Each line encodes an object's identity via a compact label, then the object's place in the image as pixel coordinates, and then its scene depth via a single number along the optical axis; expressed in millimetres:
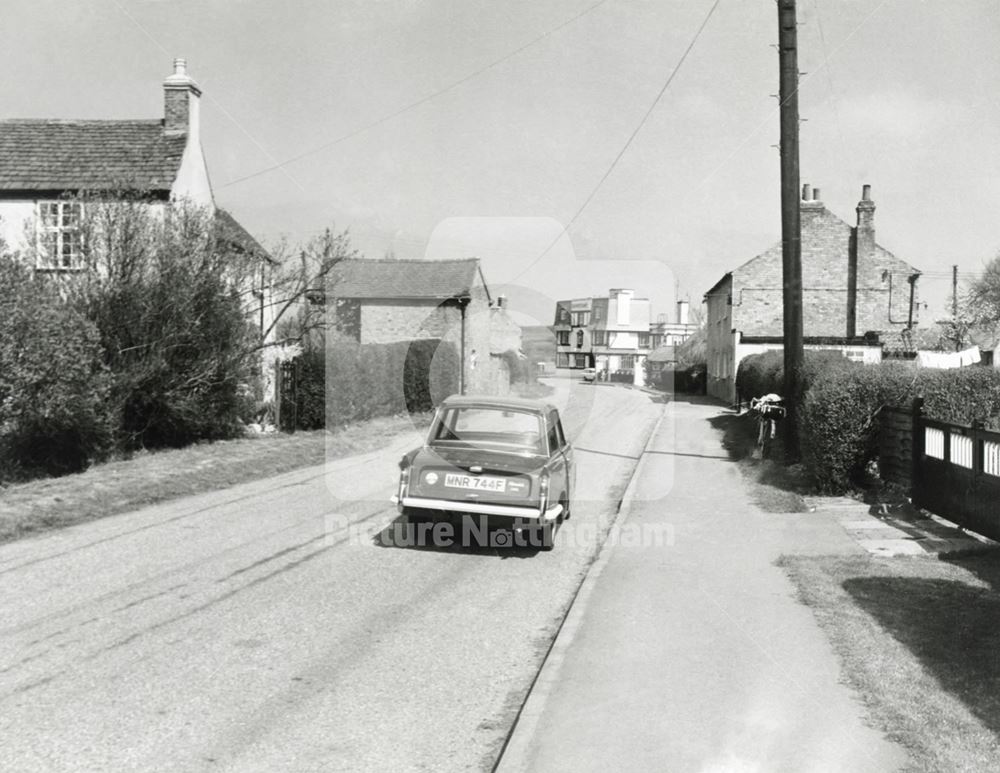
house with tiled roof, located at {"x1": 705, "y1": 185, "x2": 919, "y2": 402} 43438
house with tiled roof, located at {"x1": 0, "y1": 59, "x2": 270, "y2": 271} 21797
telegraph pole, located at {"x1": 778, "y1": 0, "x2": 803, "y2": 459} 16484
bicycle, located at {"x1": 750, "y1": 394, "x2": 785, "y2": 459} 18391
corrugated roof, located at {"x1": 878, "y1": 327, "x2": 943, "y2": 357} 40438
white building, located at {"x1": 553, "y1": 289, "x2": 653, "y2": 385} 99125
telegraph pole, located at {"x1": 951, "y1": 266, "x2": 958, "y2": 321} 60731
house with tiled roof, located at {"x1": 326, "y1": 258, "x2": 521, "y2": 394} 42625
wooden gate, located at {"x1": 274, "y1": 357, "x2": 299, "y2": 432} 23984
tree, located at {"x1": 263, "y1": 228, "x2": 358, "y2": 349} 21703
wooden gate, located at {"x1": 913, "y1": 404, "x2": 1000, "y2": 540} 10234
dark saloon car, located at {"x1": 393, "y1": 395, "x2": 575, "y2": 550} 10023
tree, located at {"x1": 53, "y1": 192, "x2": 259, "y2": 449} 17234
